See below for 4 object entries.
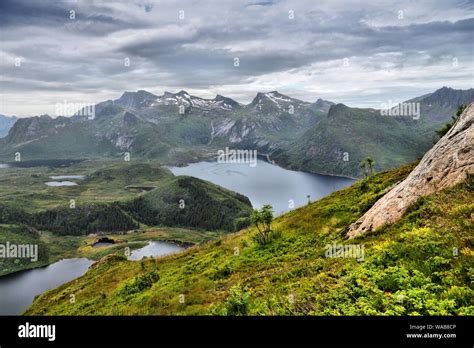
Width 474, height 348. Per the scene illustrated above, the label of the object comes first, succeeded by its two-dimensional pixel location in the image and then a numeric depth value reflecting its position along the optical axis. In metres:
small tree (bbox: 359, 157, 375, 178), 70.38
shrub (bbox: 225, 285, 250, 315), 13.65
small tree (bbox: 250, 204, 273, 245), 38.82
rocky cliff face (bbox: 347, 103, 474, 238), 22.45
